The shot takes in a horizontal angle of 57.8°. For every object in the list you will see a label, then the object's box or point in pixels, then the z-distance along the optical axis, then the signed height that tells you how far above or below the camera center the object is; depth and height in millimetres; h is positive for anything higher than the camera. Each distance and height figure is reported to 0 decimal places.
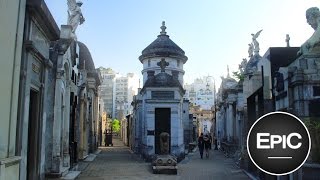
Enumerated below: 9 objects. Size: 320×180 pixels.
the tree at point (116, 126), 56815 -224
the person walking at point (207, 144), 16298 -1089
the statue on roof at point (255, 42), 13460 +3869
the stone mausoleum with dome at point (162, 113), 14129 +584
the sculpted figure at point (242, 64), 15774 +3426
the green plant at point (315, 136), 5678 -216
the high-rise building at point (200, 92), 81285 +9546
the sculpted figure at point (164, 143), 11694 -733
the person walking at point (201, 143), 16381 -1025
